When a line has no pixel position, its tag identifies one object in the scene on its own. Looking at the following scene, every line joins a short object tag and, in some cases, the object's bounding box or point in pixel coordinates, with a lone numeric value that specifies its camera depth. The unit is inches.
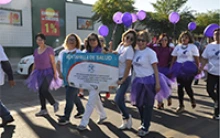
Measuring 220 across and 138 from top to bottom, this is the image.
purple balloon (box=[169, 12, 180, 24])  262.3
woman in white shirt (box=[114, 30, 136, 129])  124.4
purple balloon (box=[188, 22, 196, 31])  339.0
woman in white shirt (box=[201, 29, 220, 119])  151.0
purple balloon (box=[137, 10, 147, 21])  258.5
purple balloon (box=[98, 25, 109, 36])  255.8
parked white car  322.2
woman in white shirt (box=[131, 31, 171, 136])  121.4
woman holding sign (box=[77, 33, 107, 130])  134.1
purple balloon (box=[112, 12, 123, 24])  259.2
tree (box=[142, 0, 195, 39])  760.2
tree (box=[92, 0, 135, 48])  544.0
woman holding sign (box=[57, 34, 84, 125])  142.7
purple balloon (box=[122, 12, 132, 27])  226.0
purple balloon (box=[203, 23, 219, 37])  217.9
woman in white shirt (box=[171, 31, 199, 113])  165.6
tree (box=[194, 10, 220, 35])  1003.9
